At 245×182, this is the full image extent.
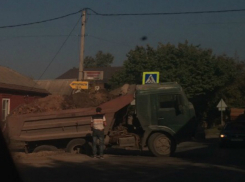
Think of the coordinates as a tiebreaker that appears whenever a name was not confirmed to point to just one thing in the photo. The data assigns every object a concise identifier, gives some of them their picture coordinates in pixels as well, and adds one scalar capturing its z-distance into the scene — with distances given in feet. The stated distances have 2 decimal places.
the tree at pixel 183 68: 121.90
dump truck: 50.88
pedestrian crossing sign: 65.92
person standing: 49.06
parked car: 75.00
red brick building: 89.25
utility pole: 79.98
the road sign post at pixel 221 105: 115.24
